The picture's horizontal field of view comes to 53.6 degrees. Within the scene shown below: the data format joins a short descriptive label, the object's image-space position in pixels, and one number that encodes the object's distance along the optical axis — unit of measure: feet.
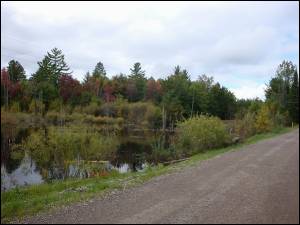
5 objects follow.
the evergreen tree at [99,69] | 189.45
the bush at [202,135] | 62.16
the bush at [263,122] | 89.99
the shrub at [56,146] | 43.34
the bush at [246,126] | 80.67
